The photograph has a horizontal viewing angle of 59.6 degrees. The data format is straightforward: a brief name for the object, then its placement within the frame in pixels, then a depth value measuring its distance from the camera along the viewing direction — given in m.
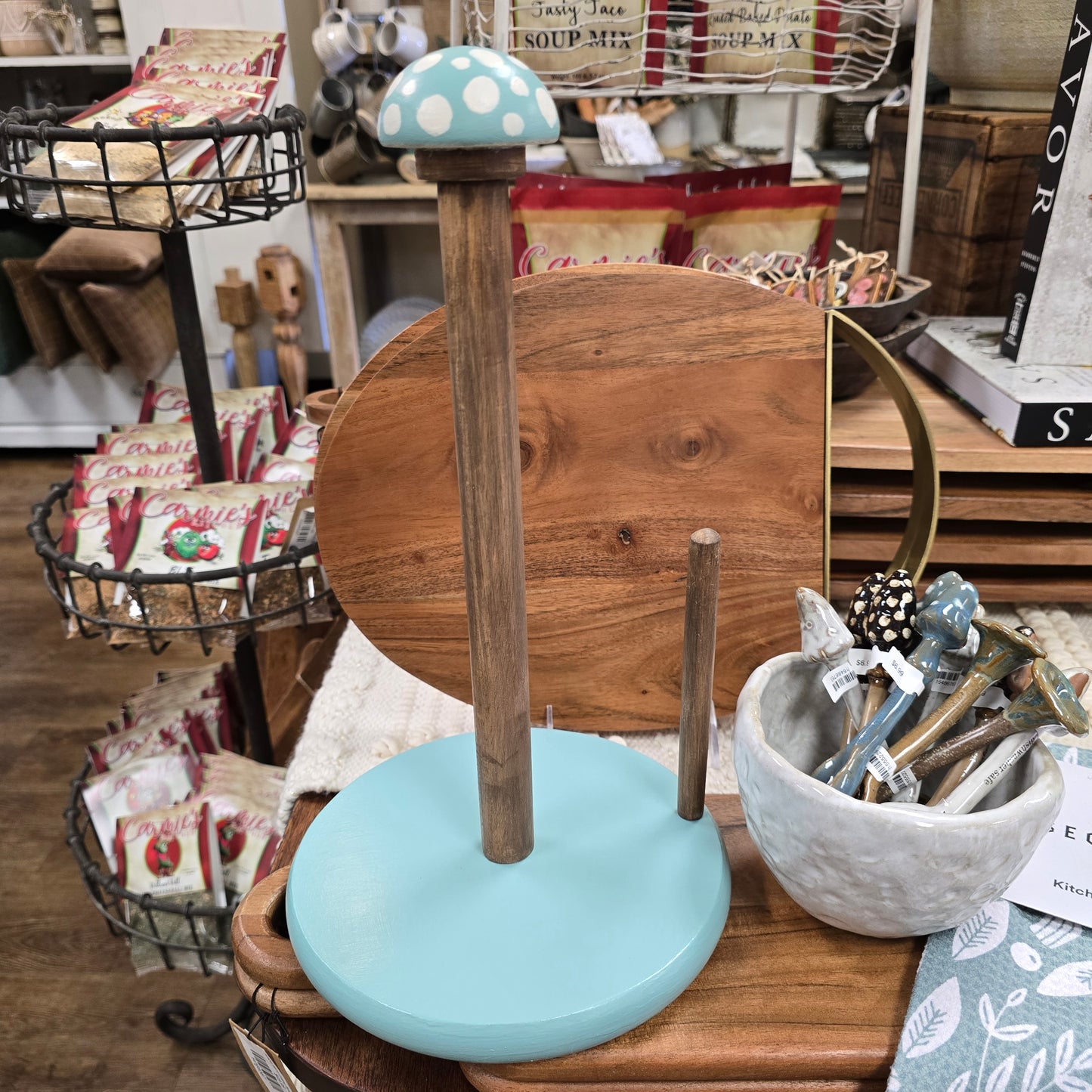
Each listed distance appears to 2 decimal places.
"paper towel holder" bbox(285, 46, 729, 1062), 0.31
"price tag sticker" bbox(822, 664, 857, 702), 0.43
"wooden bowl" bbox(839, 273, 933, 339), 0.70
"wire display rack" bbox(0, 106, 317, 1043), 0.70
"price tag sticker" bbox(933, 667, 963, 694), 0.46
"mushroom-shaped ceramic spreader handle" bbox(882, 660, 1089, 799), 0.38
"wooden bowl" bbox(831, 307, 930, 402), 0.72
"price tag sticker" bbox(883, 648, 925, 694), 0.42
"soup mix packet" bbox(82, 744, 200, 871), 0.96
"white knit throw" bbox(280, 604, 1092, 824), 0.61
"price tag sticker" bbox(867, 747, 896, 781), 0.41
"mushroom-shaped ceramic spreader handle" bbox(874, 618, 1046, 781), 0.41
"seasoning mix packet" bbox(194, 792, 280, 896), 0.92
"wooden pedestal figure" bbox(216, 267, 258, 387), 2.12
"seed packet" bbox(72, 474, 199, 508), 0.88
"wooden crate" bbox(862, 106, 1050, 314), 0.90
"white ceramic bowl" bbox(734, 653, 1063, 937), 0.37
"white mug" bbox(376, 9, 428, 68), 1.68
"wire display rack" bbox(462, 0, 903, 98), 0.86
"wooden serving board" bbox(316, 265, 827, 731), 0.55
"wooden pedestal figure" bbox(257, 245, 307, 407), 2.05
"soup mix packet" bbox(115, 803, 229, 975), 0.89
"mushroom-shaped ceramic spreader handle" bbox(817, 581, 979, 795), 0.41
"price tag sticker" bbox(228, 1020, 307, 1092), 0.45
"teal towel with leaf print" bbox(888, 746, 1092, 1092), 0.39
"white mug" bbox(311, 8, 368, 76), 1.70
